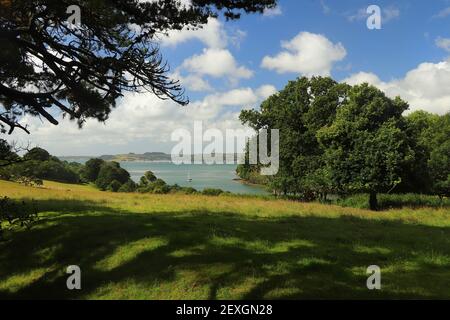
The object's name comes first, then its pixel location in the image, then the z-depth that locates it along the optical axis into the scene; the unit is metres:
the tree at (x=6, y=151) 12.49
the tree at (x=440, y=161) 52.50
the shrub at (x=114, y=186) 83.81
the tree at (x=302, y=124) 43.72
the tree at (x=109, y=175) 93.69
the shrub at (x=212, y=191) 60.96
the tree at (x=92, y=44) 11.44
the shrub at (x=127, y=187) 78.06
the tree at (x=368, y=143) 31.20
